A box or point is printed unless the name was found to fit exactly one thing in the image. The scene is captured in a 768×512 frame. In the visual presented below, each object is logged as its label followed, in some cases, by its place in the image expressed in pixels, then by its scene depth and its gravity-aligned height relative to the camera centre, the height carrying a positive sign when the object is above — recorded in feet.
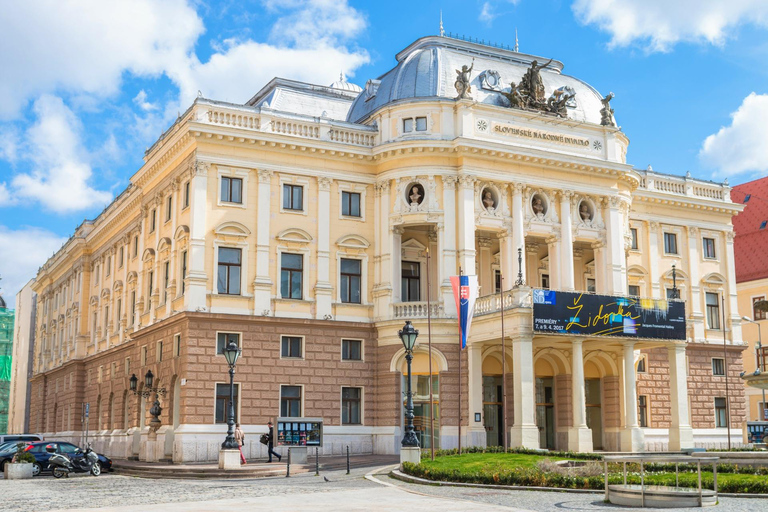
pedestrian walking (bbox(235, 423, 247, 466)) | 117.08 -4.16
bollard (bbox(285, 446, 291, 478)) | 105.50 -7.18
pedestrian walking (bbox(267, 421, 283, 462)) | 122.64 -4.77
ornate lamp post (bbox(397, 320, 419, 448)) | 103.65 +1.84
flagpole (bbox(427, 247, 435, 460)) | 130.15 +2.49
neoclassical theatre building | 138.10 +23.32
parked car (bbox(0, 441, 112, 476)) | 123.24 -6.00
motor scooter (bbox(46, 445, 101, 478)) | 115.34 -7.22
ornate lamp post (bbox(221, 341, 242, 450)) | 112.27 -1.48
